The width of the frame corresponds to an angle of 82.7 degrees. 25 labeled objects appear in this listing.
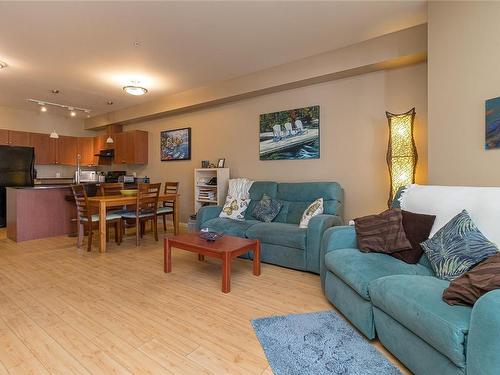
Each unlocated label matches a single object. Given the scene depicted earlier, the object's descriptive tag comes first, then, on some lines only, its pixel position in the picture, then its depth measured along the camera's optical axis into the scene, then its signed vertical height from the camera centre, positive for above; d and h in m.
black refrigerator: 5.63 +0.34
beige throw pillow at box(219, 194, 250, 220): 3.98 -0.35
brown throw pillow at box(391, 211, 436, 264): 2.06 -0.38
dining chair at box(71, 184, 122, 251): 3.83 -0.43
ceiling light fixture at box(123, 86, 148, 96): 4.35 +1.47
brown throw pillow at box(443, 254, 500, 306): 1.27 -0.47
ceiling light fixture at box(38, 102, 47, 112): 5.70 +1.64
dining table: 3.74 -0.26
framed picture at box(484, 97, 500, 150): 2.13 +0.45
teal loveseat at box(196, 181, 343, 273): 2.96 -0.49
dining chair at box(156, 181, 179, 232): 4.62 -0.39
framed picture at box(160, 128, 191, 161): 5.57 +0.81
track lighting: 5.62 +1.66
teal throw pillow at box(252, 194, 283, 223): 3.72 -0.34
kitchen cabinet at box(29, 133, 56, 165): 6.39 +0.85
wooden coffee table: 2.49 -0.60
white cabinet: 4.72 -0.03
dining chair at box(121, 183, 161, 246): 4.08 -0.35
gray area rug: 1.51 -0.98
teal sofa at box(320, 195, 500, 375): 1.08 -0.63
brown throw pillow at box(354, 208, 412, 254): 2.12 -0.39
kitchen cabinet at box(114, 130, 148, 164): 6.15 +0.82
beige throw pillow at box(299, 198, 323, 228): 3.25 -0.33
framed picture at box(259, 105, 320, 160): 3.96 +0.72
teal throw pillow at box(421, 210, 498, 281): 1.62 -0.39
